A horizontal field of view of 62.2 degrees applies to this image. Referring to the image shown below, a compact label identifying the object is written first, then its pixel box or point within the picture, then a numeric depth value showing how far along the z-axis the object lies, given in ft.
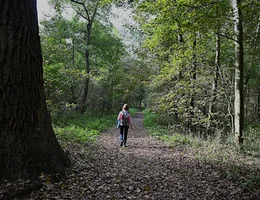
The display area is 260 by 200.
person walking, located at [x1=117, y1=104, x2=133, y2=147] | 31.63
